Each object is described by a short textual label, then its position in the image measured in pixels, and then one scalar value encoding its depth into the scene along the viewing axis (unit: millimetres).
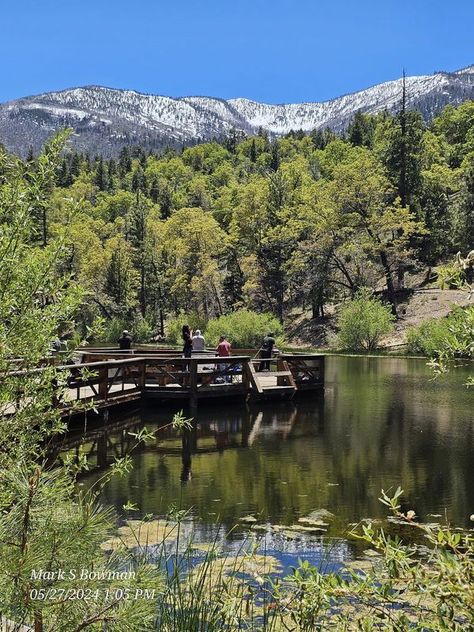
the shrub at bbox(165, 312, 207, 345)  53844
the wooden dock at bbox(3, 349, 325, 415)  19938
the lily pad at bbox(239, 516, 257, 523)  8961
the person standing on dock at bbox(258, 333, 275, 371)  23016
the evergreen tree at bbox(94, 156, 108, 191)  129875
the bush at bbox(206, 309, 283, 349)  46312
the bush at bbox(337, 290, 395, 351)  43750
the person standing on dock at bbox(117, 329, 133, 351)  23752
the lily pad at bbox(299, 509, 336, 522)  9102
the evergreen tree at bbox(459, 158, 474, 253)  55188
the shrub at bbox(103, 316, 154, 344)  59562
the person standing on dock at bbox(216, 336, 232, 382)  22125
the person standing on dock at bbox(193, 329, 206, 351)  23078
